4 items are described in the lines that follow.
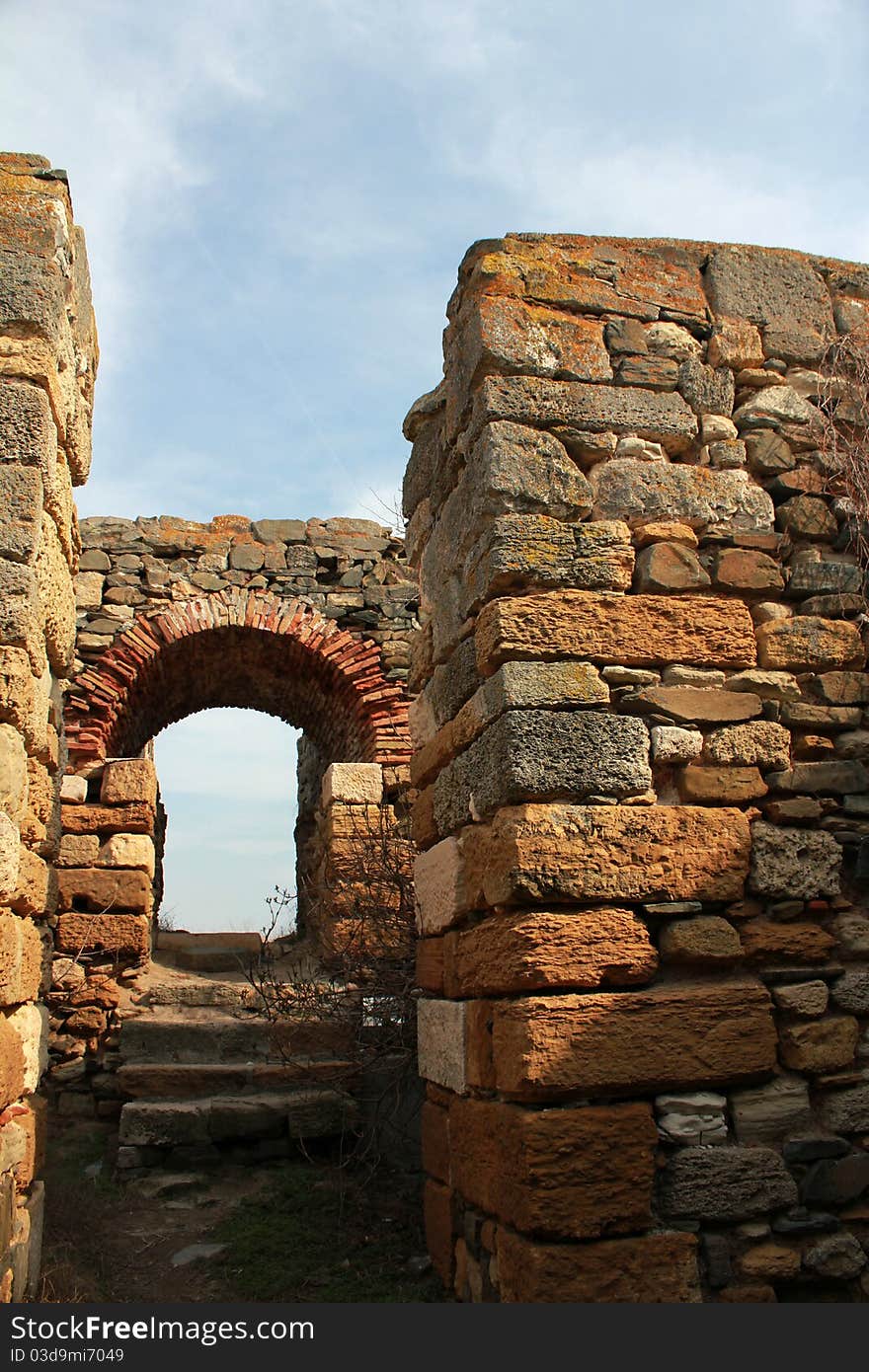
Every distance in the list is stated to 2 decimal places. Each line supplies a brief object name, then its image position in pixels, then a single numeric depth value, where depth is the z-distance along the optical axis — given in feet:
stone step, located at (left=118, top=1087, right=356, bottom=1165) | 18.53
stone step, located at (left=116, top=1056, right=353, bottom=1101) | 20.18
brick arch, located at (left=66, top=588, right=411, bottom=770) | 26.63
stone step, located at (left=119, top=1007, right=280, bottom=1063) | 21.93
